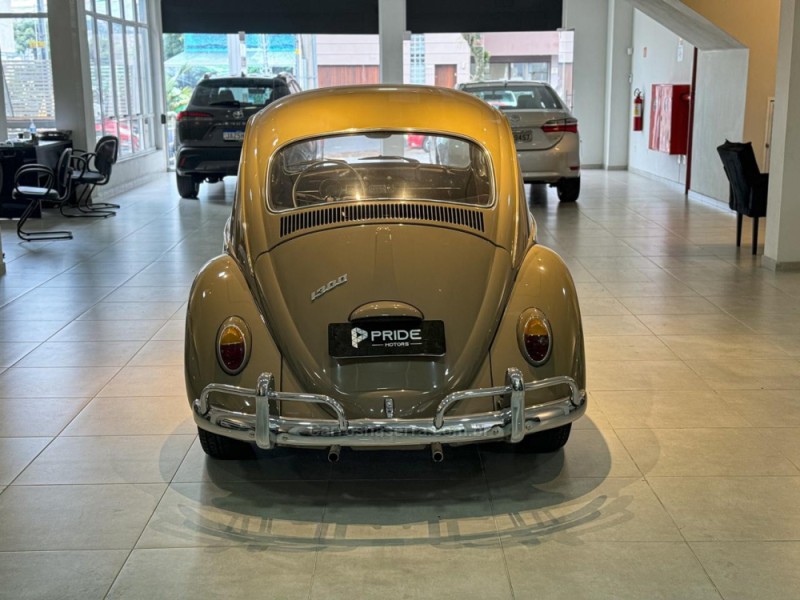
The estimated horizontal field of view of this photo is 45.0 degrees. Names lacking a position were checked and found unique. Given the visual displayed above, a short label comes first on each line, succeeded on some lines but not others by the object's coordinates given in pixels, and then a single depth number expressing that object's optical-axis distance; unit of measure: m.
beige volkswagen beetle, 3.61
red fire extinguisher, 16.56
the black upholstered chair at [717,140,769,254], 8.98
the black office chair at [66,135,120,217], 12.26
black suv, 12.74
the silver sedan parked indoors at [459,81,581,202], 12.14
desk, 11.61
